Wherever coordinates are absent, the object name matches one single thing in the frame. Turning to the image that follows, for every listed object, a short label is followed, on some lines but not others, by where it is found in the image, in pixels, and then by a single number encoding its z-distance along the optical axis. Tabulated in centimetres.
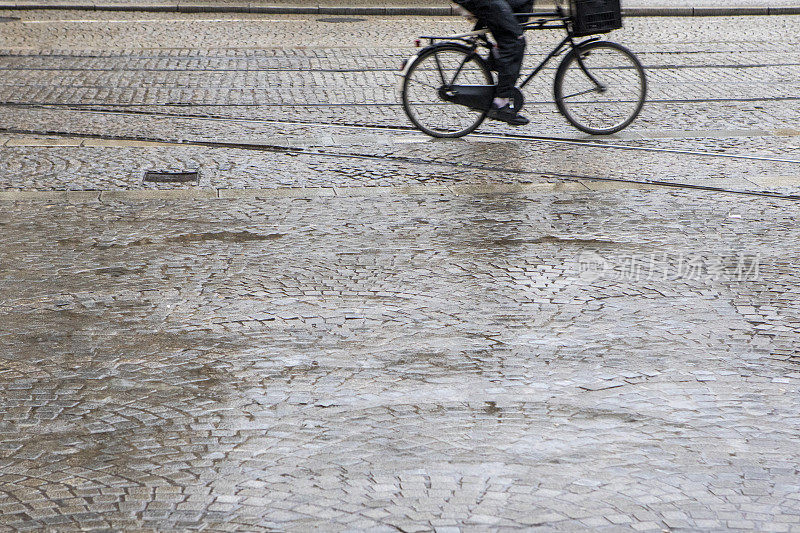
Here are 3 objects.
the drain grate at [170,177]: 1514
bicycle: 1711
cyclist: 1637
